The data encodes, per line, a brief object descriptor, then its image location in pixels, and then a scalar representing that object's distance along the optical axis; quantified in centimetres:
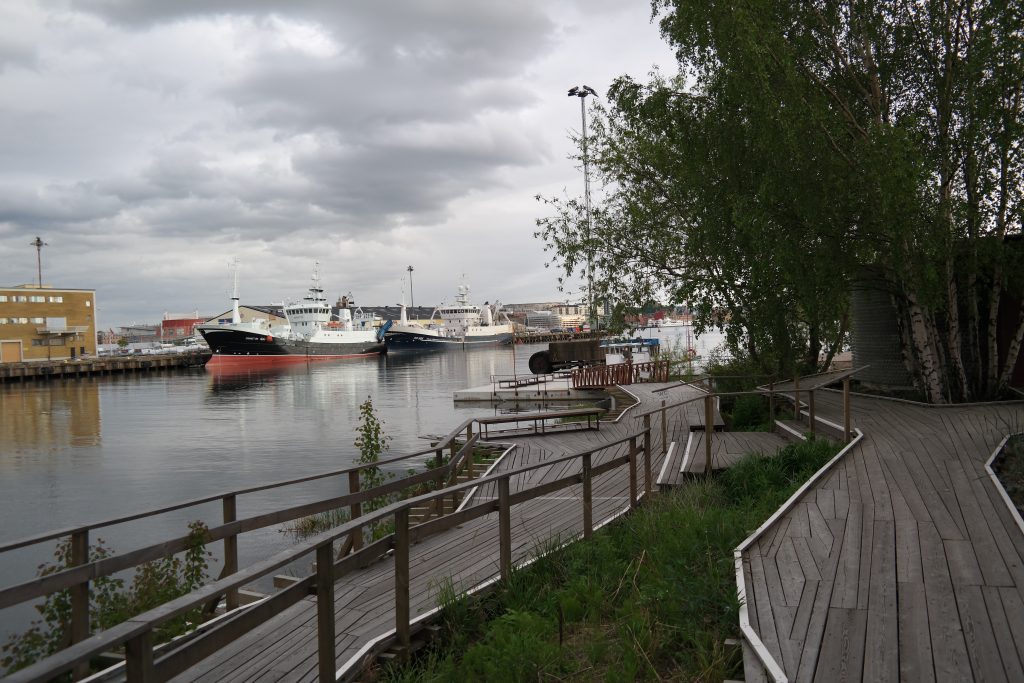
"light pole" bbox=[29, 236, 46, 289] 9716
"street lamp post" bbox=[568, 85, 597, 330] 1814
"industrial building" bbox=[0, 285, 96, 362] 8394
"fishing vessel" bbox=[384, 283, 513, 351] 11481
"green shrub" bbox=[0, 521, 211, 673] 576
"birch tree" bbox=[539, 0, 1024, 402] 1112
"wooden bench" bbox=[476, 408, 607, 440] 1505
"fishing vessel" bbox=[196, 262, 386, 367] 8581
